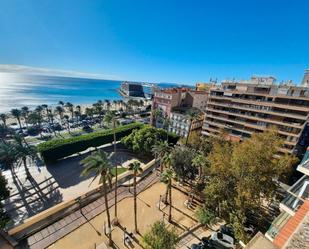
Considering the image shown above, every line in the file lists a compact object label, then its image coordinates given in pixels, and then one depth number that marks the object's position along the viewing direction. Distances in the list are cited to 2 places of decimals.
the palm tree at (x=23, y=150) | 35.66
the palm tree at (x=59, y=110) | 81.91
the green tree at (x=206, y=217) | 22.48
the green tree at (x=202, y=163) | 29.52
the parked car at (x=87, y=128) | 76.50
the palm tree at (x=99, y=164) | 18.11
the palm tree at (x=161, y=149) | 36.17
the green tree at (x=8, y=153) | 34.94
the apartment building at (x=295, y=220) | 7.06
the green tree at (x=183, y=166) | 33.00
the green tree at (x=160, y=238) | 17.06
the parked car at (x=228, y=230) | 22.69
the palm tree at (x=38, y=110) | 77.95
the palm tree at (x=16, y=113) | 66.67
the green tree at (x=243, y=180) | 21.28
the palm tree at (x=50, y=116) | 74.69
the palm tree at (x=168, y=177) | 23.64
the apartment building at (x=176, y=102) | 63.84
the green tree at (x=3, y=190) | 28.56
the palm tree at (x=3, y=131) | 60.68
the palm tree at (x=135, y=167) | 22.77
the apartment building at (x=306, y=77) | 45.89
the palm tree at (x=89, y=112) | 88.96
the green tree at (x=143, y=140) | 46.44
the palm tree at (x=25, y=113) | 72.15
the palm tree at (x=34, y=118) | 69.62
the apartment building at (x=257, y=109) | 38.47
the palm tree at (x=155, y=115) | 66.77
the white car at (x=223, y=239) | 20.88
